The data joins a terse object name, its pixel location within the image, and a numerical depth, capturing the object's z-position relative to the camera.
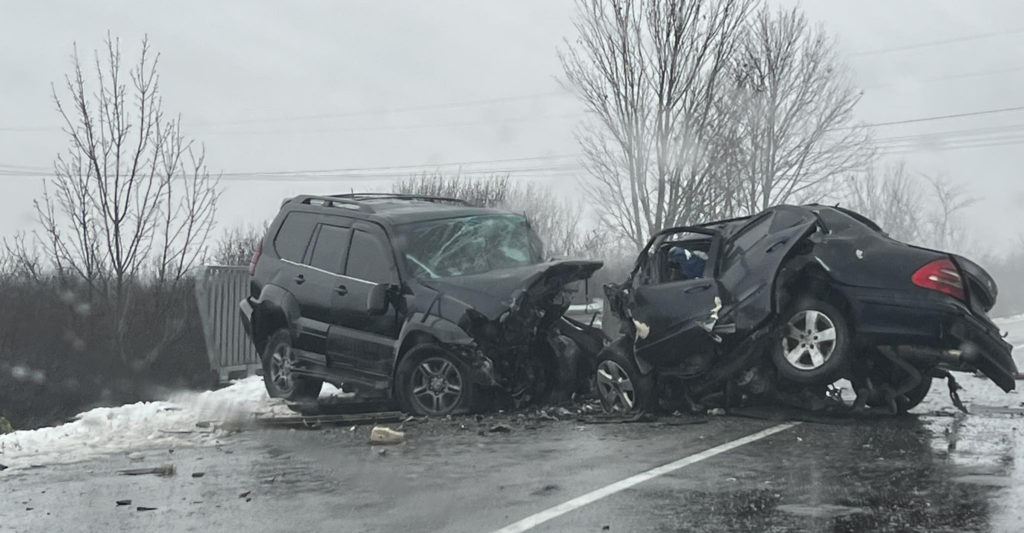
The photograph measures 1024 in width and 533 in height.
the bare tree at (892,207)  69.88
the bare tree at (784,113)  31.11
